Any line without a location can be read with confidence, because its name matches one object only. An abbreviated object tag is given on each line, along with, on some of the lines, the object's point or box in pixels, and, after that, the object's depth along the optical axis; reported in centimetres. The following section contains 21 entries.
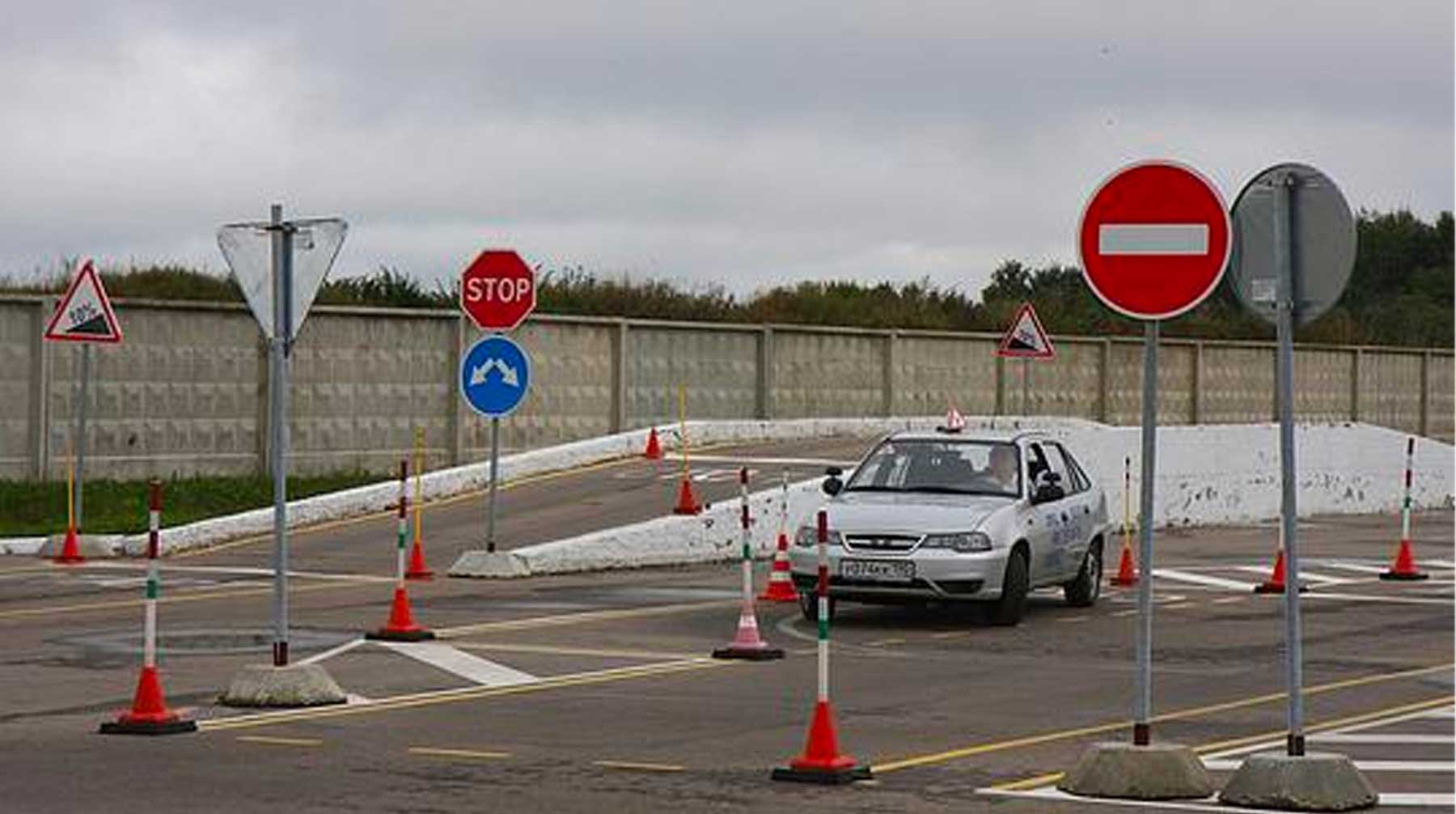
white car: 2220
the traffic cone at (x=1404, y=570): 2914
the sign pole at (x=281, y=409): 1623
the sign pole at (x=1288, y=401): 1209
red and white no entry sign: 1227
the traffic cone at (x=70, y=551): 2861
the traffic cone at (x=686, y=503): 3041
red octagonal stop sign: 2805
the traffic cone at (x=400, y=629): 2012
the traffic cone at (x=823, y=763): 1305
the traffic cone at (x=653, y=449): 3662
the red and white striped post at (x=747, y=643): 1952
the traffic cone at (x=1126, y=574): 2791
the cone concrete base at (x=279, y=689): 1605
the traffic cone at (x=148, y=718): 1469
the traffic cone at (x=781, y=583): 2503
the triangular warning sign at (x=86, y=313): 2972
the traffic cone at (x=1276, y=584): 2702
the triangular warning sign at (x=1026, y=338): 3822
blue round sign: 2622
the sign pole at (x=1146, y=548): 1228
